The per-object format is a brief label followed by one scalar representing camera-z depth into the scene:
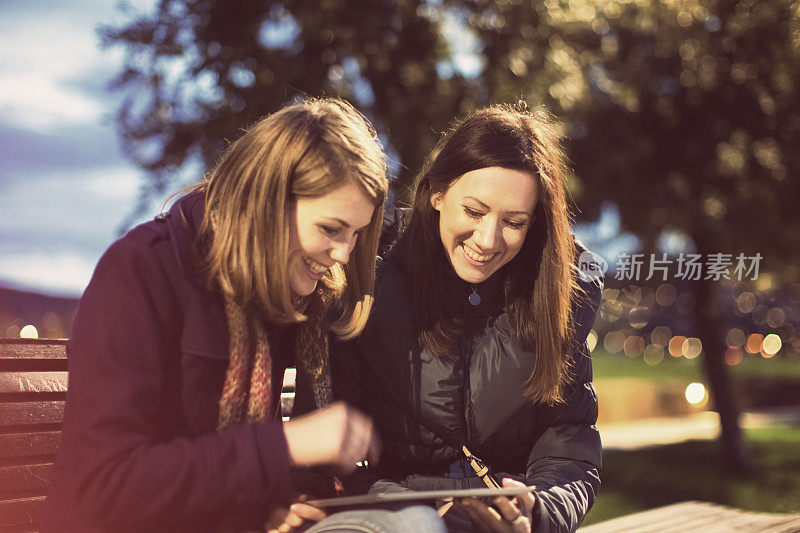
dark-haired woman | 2.75
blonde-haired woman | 1.84
